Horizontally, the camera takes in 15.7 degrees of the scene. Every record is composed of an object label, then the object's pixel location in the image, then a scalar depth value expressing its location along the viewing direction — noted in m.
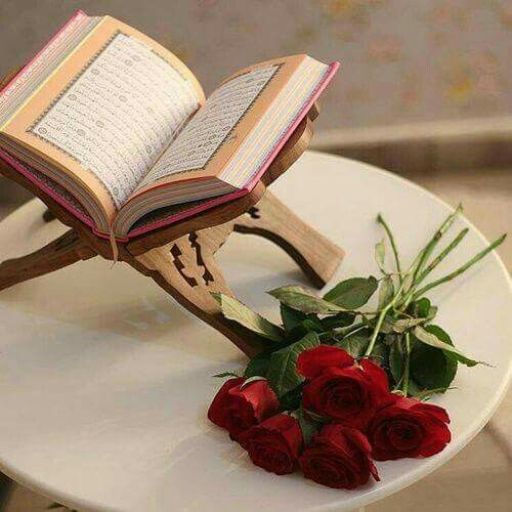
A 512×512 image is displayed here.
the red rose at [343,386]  1.43
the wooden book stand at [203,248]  1.53
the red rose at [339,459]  1.43
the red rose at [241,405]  1.47
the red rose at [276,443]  1.45
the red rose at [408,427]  1.44
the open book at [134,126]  1.52
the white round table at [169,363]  1.48
